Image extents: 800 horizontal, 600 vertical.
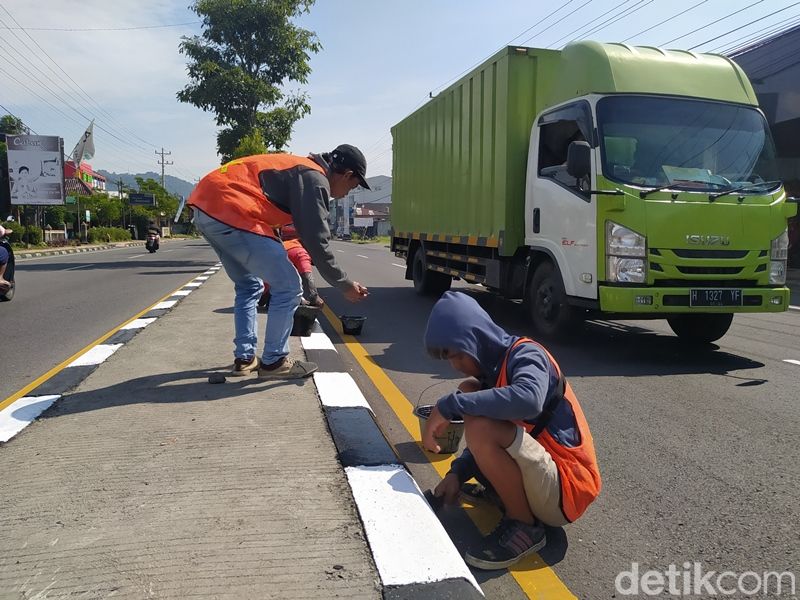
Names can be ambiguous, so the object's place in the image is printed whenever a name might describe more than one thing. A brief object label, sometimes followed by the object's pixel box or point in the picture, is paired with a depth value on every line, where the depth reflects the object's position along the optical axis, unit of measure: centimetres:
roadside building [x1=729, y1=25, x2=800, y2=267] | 1866
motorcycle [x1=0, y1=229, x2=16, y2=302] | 1004
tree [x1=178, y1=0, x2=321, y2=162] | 2631
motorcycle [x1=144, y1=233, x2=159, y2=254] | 2962
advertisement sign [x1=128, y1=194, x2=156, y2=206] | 8838
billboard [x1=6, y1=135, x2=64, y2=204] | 4175
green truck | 590
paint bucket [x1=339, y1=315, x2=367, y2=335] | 751
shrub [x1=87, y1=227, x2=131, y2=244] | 4931
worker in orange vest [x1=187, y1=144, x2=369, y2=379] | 418
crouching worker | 240
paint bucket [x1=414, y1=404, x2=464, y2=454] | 310
